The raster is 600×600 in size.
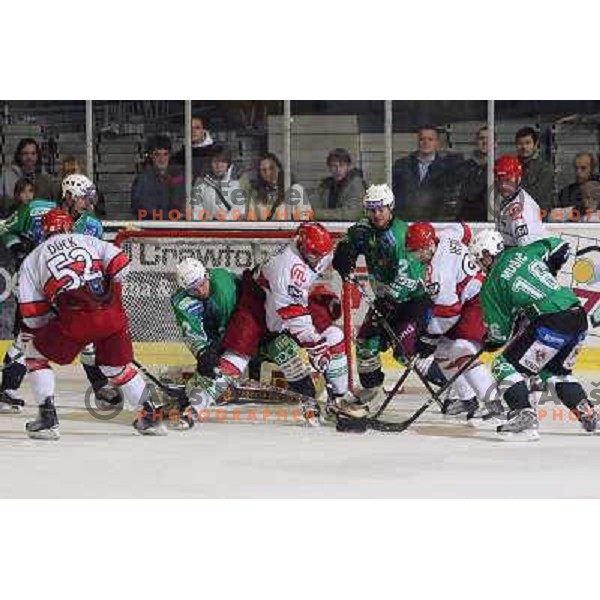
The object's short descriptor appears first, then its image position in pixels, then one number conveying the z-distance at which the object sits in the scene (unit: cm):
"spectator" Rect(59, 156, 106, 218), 1924
